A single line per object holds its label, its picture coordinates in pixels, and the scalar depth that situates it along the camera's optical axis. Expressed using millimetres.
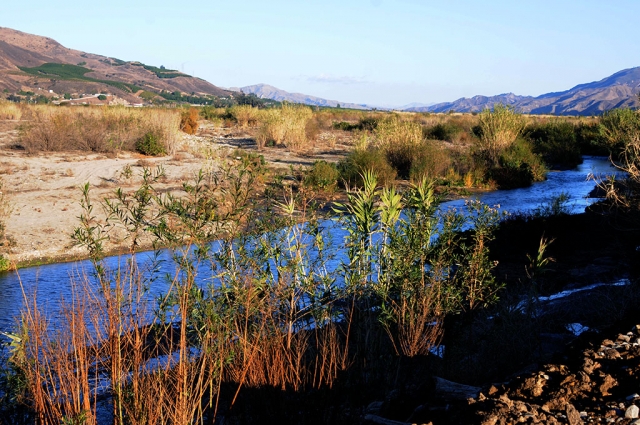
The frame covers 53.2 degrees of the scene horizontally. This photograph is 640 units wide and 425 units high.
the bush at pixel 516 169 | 20250
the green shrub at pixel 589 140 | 28881
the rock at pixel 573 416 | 3129
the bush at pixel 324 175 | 16828
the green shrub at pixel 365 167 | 17938
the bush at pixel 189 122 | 30422
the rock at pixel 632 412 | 3096
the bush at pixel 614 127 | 21672
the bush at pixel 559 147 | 25734
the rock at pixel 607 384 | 3491
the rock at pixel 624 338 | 4131
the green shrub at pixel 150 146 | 20031
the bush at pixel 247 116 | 33844
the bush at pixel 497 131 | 21391
